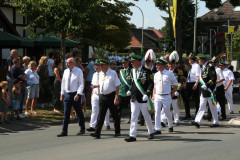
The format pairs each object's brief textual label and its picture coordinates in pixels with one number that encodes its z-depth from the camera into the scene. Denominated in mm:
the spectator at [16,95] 13625
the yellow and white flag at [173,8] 19169
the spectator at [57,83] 14927
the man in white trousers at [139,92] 10250
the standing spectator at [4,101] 12906
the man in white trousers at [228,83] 16116
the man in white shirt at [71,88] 11219
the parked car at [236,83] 24077
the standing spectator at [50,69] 18312
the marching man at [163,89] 11406
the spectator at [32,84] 14766
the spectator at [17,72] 13742
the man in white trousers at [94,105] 11859
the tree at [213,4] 23688
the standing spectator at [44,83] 16500
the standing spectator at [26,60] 15341
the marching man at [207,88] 12281
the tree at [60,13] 16594
